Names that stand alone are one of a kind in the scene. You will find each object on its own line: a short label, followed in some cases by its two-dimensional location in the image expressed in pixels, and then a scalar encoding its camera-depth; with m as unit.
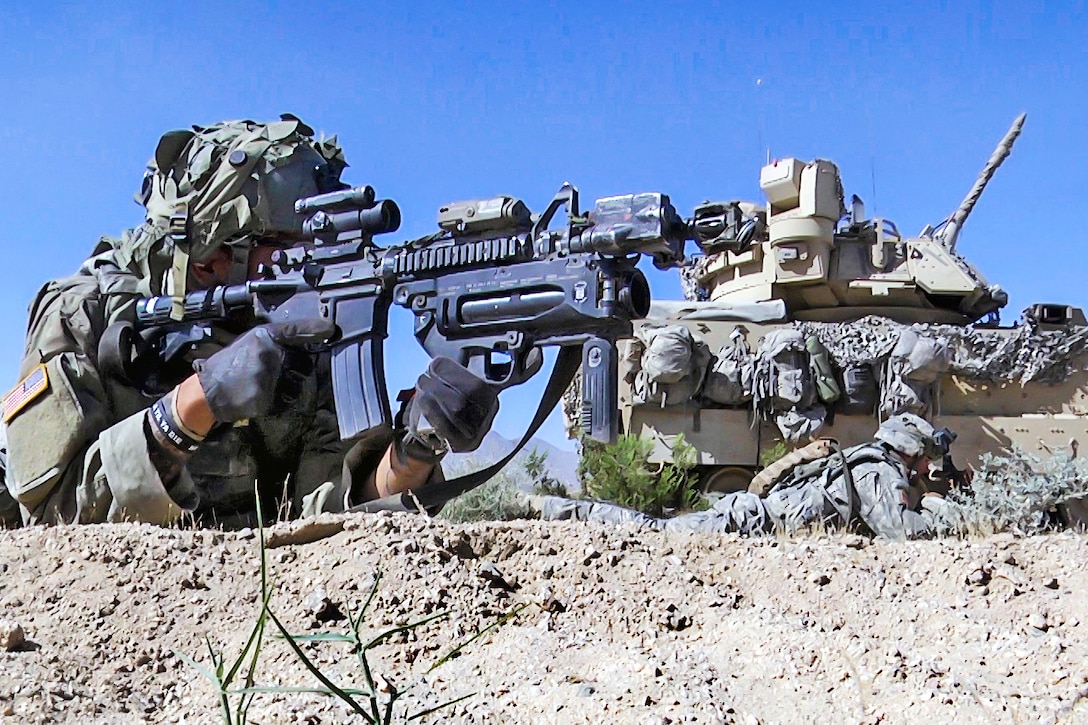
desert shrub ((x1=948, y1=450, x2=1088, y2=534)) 6.19
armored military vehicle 11.01
